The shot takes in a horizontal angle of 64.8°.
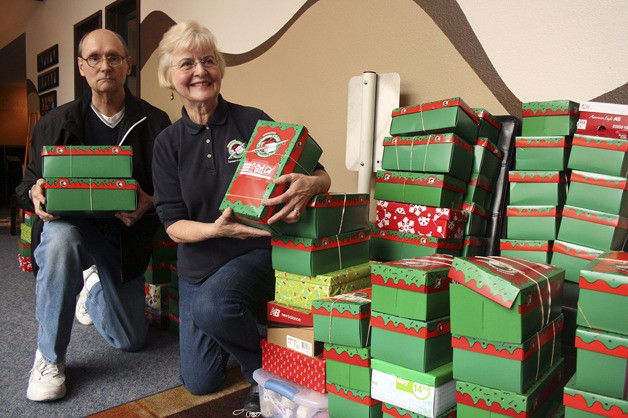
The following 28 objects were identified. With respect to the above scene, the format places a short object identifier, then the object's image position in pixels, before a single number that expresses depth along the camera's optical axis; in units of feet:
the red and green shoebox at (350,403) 4.17
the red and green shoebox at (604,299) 3.06
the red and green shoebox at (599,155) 4.55
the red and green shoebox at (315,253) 4.67
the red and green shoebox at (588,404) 3.05
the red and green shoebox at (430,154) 5.11
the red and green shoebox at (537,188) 4.97
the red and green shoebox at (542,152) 4.95
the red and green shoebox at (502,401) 3.42
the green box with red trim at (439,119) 5.13
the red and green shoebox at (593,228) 4.55
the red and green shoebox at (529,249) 4.92
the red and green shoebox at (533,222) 4.93
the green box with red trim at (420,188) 5.16
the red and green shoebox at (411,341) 3.80
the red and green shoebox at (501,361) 3.41
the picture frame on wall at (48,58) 17.74
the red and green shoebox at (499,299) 3.34
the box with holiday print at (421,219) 5.15
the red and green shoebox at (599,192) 4.53
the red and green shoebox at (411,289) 3.81
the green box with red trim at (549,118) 4.92
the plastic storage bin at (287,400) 4.59
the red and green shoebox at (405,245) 5.22
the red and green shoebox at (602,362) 3.06
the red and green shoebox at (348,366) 4.17
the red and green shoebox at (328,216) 4.68
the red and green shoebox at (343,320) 4.18
